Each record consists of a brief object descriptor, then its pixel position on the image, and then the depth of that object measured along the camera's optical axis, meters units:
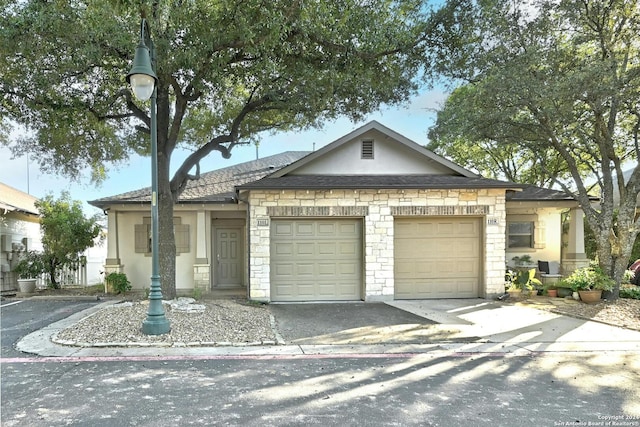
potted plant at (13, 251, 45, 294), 13.03
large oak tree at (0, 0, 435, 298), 7.22
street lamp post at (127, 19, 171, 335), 6.41
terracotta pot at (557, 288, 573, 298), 11.04
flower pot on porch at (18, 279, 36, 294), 12.98
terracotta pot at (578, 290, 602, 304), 10.27
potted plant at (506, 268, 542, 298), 11.41
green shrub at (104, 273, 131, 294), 12.15
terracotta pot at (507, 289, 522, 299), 11.38
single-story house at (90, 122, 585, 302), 10.55
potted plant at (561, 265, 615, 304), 10.16
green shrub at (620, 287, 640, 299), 10.54
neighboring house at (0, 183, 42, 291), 13.93
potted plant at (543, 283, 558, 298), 11.61
